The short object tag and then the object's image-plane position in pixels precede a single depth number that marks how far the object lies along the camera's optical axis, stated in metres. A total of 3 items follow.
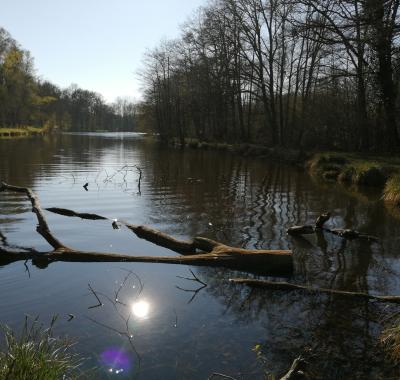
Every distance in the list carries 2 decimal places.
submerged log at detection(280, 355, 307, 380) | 4.15
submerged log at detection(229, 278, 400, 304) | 6.70
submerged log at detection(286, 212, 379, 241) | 10.45
